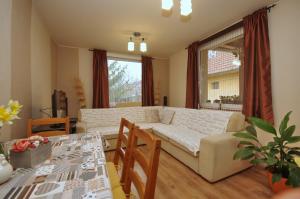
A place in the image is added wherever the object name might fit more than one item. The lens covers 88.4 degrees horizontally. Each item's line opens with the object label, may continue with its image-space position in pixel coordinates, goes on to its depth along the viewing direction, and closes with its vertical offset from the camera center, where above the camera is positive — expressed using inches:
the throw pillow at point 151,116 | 150.0 -15.1
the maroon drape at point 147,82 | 175.8 +21.4
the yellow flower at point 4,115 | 29.6 -2.7
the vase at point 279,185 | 62.8 -35.4
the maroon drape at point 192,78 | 140.2 +20.6
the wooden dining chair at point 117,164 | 40.8 -22.0
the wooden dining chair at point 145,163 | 29.7 -13.8
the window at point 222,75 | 110.0 +20.5
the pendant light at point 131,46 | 112.8 +40.5
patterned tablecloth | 24.6 -14.6
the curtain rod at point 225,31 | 100.8 +50.9
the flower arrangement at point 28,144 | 33.6 -9.9
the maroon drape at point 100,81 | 154.2 +20.3
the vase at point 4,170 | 27.5 -12.5
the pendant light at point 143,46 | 114.7 +40.8
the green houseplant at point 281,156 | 60.0 -23.8
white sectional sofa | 75.4 -21.2
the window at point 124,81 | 168.2 +22.0
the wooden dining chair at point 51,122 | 60.5 -8.6
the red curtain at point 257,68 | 85.7 +18.6
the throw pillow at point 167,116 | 140.8 -14.8
